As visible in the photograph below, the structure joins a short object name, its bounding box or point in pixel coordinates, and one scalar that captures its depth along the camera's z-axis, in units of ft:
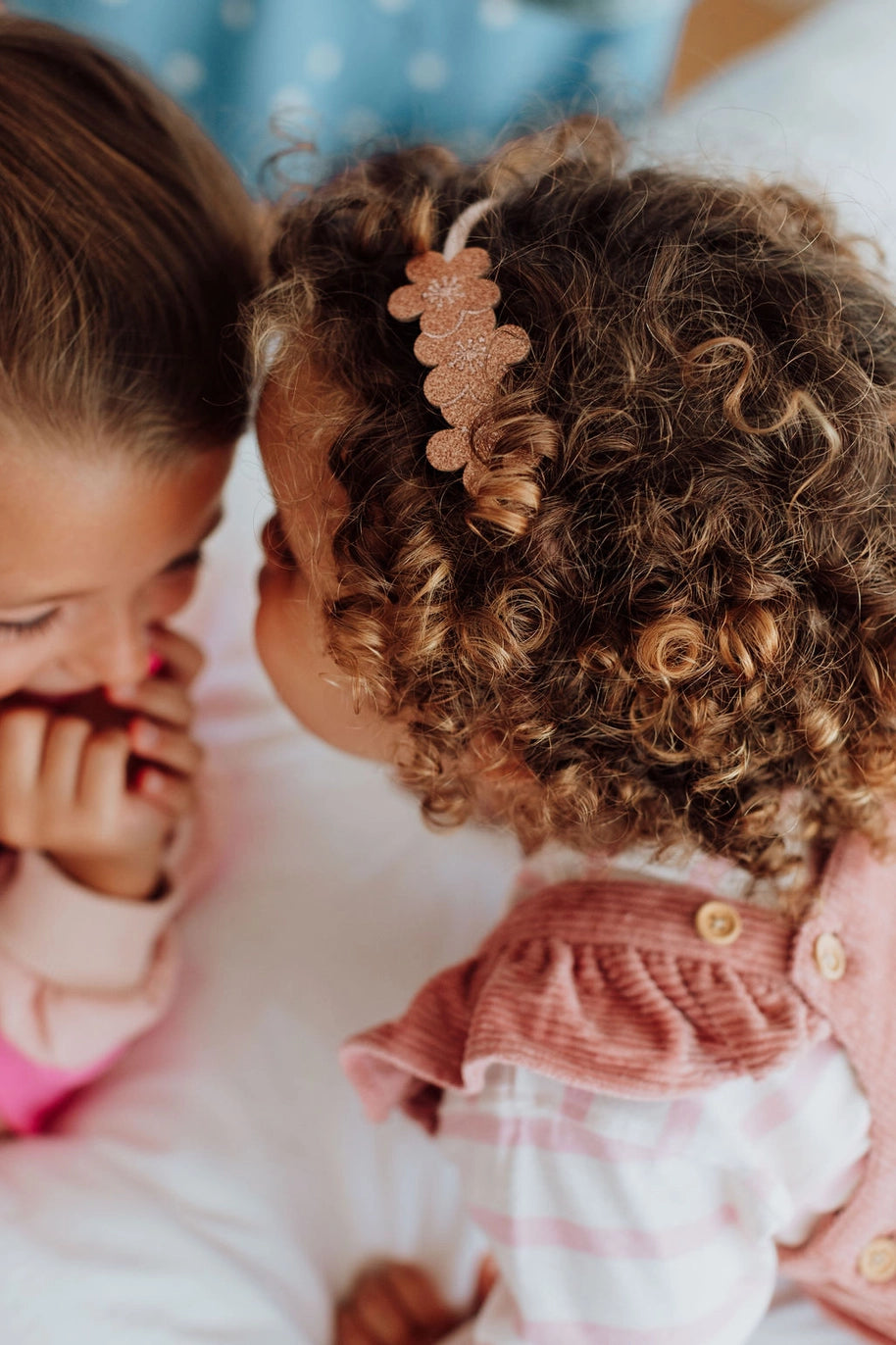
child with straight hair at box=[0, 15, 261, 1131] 2.06
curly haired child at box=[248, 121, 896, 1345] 1.72
